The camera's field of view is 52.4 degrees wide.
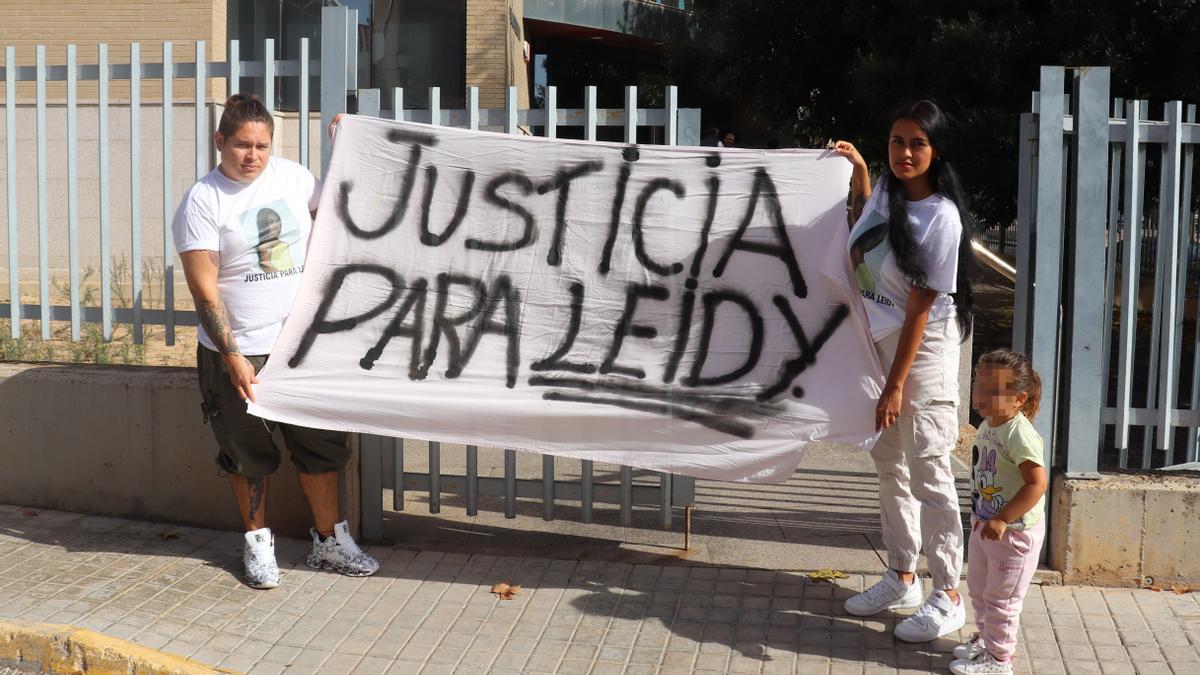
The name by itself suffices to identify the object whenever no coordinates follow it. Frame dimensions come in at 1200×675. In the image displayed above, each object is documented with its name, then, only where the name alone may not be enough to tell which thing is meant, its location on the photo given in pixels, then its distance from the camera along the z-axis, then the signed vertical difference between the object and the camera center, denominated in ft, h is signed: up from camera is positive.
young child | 12.64 -1.98
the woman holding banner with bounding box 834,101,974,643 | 13.39 -0.32
